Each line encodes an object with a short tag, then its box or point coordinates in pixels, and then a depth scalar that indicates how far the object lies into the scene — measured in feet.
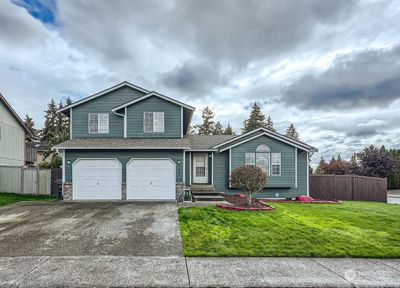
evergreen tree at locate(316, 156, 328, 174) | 102.56
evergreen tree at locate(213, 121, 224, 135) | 147.76
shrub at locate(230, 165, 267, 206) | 35.81
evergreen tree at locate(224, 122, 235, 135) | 155.93
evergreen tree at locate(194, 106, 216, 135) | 145.07
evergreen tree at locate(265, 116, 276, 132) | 145.55
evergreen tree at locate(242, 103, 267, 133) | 137.81
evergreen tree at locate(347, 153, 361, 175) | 79.62
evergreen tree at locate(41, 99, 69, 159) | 119.14
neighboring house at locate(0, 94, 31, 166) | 65.16
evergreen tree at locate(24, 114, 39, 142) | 135.81
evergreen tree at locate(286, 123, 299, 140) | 156.74
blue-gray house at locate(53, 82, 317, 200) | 43.11
